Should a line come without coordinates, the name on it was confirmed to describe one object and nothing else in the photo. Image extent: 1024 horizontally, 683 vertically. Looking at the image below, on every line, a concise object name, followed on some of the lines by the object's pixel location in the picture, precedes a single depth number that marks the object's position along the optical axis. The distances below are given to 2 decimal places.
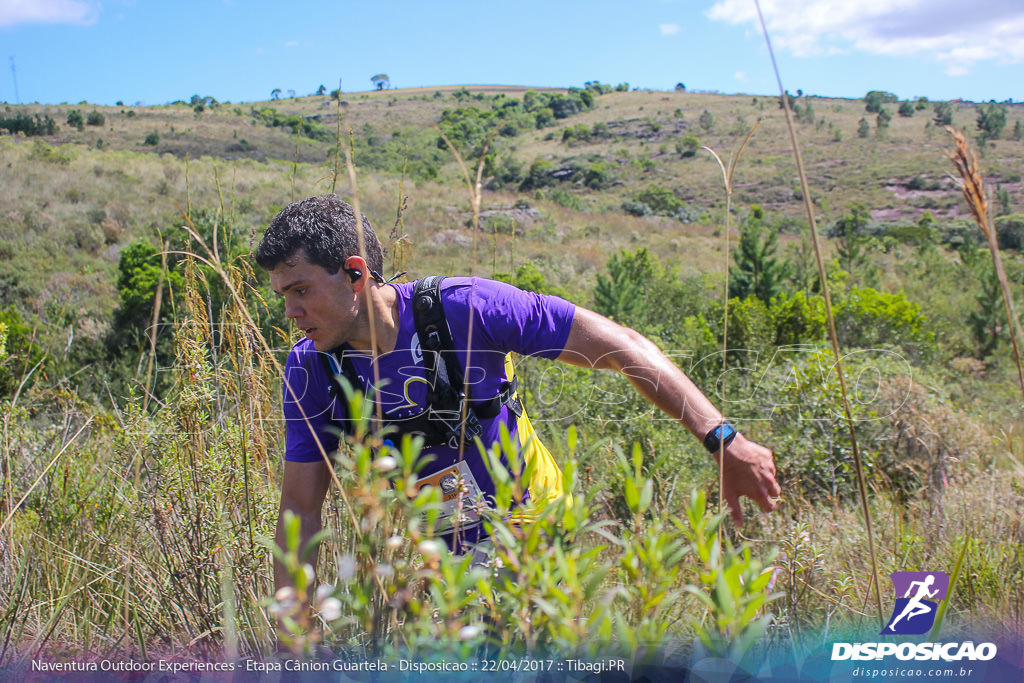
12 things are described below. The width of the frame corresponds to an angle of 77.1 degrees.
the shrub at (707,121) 49.25
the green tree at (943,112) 44.69
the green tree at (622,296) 9.78
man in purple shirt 1.90
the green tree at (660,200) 32.56
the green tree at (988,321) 10.53
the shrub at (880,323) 8.23
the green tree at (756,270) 11.69
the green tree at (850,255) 13.75
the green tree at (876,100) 54.03
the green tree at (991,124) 41.09
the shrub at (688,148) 43.06
